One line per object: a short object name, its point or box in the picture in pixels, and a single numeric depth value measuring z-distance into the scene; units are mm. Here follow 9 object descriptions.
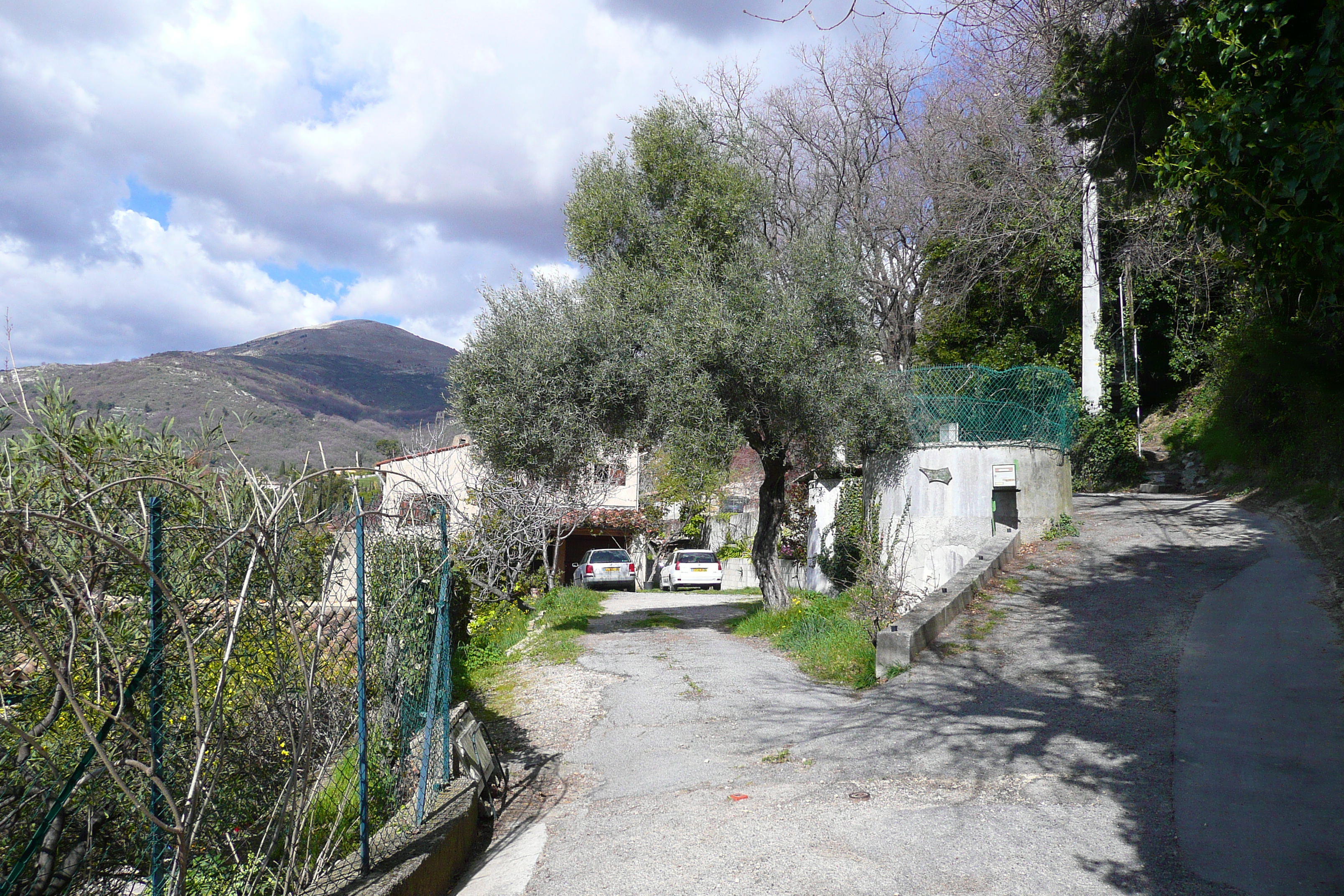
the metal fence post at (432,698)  4546
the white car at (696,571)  25594
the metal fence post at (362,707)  3805
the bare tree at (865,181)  21141
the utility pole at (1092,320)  17422
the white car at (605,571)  26672
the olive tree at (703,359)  11156
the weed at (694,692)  8312
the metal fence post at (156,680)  2650
